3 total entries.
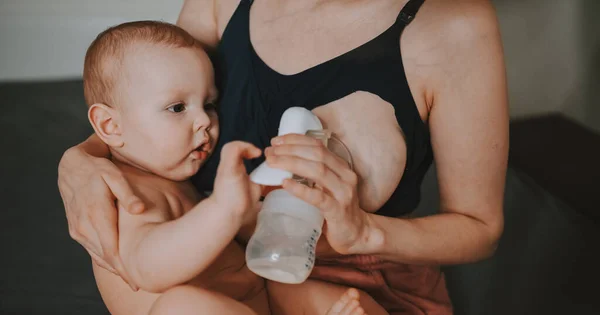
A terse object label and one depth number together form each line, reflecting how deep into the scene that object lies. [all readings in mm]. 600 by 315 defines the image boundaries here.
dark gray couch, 1085
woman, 712
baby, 688
